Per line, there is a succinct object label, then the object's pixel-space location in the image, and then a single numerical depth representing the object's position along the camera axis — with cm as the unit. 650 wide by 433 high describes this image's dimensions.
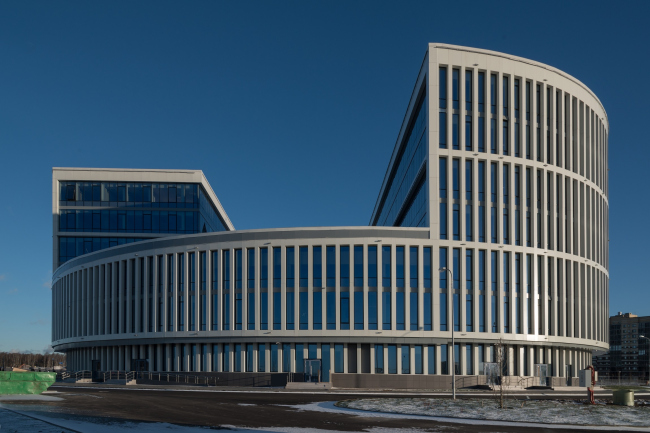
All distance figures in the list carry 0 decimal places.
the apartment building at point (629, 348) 18788
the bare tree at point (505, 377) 5304
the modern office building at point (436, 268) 5928
